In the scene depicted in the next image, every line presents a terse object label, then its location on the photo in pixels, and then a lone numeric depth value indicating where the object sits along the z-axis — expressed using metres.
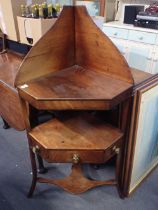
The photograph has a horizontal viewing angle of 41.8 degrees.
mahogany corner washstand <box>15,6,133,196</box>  0.92
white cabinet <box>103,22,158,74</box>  2.67
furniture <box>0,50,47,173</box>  1.39
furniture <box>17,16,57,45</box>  1.58
